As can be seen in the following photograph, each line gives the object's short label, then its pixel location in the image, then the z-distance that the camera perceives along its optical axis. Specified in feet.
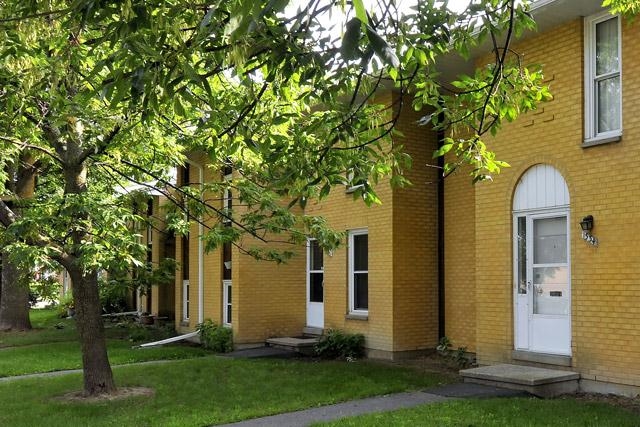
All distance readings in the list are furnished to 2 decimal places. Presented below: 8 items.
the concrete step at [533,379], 27.53
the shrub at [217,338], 48.14
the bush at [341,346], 41.70
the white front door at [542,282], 30.35
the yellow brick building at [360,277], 40.27
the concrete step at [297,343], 44.16
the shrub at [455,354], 36.86
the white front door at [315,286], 48.67
